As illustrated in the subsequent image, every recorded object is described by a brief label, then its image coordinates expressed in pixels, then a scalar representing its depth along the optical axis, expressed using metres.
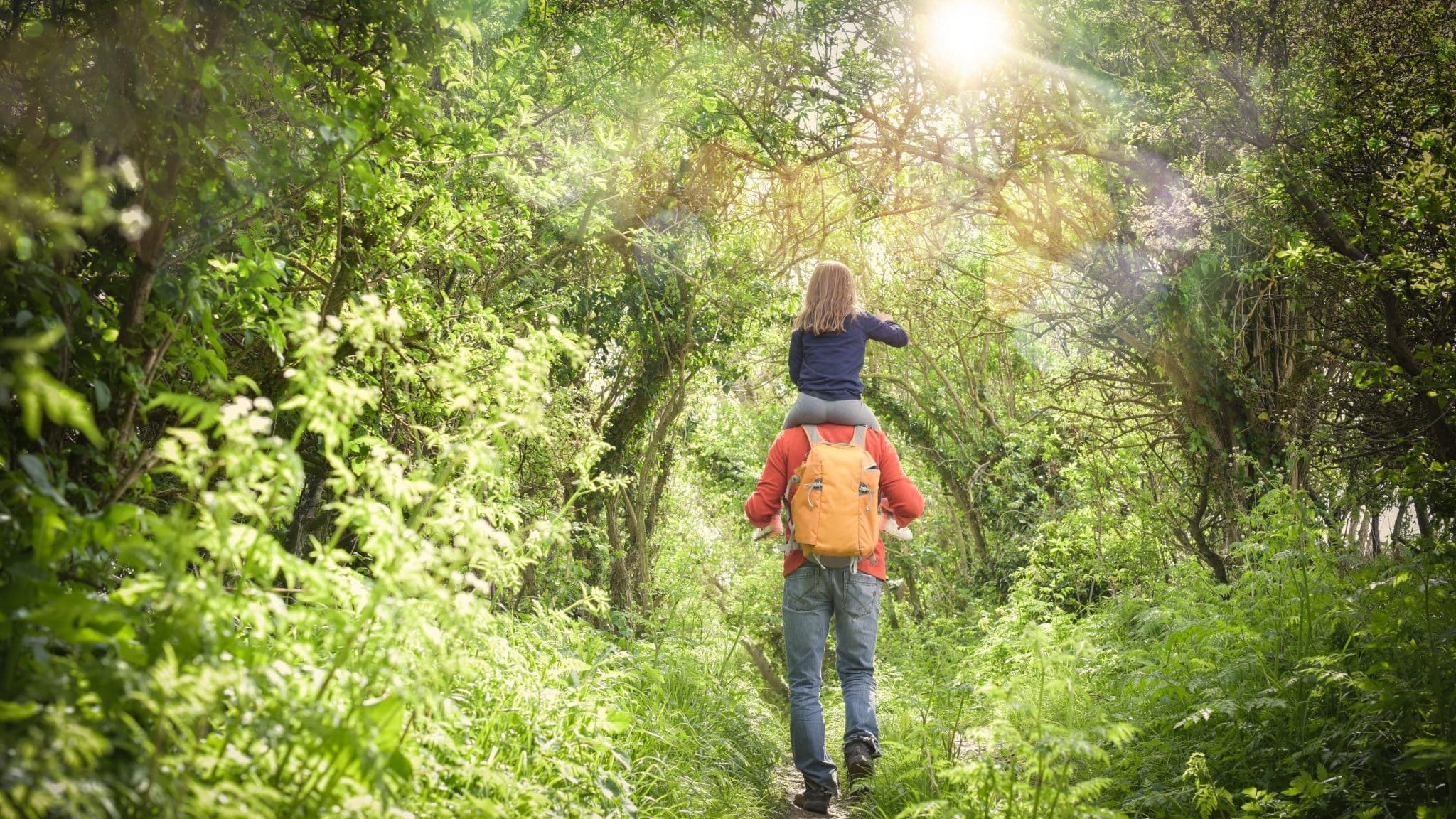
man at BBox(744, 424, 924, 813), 4.36
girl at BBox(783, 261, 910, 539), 4.53
